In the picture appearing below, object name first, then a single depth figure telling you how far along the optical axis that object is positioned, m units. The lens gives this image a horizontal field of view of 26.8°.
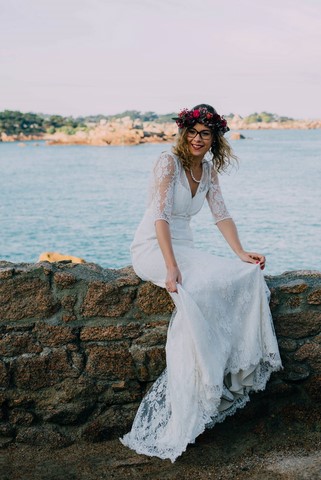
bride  3.29
